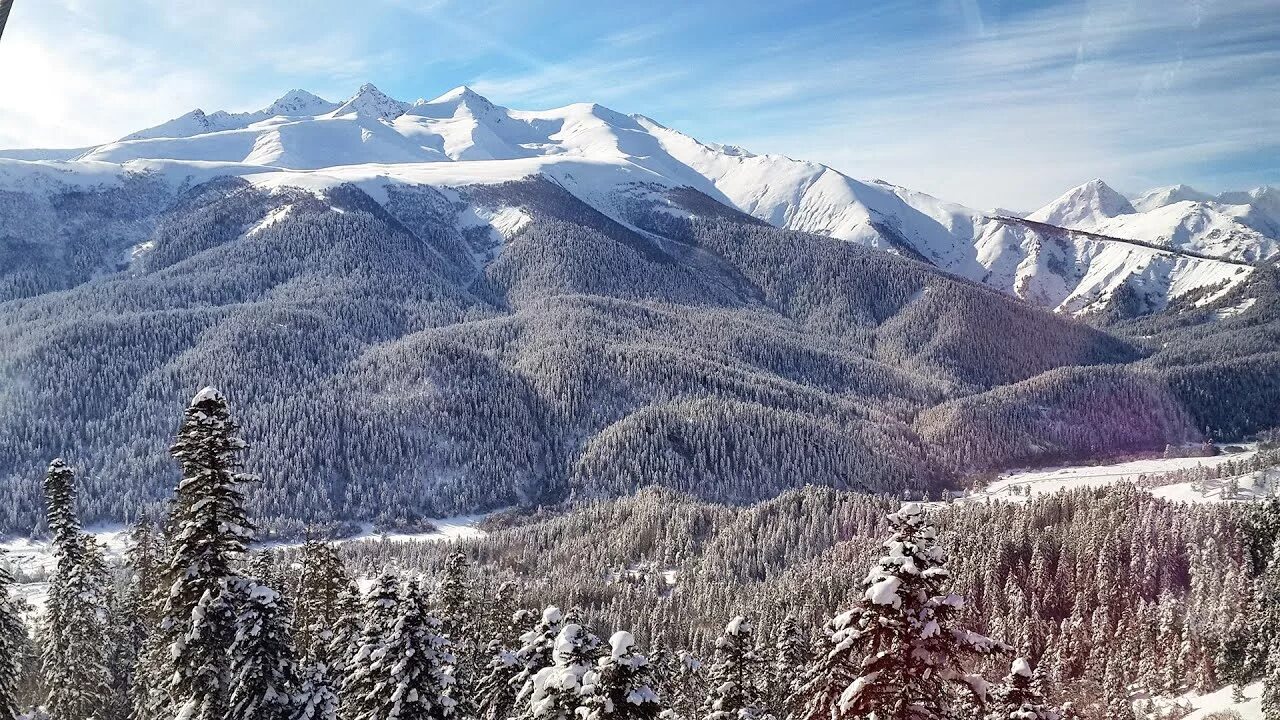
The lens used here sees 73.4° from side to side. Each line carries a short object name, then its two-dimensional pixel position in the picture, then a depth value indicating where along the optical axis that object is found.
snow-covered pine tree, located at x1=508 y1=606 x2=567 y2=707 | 37.56
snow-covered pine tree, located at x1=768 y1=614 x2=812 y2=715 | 57.39
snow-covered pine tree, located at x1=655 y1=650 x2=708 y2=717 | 63.00
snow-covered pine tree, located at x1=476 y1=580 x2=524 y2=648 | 60.12
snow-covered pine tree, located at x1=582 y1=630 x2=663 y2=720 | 23.50
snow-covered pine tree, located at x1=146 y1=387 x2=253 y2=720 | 29.53
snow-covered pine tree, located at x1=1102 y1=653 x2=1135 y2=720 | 97.03
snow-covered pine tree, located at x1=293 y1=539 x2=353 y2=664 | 56.31
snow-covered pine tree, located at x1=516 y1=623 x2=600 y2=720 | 25.64
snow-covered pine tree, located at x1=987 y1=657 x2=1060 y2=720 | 26.31
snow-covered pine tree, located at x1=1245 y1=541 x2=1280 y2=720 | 87.44
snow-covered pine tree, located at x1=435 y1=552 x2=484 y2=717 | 52.44
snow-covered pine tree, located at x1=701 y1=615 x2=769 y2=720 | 37.56
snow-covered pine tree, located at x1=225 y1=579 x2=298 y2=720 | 30.38
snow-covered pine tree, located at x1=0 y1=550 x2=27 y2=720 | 39.50
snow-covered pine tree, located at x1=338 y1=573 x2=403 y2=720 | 34.12
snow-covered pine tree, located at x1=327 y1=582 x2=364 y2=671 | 49.33
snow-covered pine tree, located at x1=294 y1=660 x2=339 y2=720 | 33.34
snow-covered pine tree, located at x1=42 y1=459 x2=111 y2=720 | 51.38
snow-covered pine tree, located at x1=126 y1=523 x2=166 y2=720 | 56.03
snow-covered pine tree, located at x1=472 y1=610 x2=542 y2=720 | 44.59
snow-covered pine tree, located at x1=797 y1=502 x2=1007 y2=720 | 18.97
